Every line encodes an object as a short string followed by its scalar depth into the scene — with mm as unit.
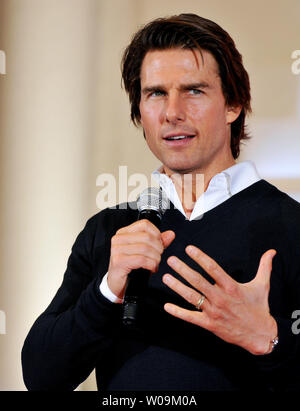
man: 3501
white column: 4107
